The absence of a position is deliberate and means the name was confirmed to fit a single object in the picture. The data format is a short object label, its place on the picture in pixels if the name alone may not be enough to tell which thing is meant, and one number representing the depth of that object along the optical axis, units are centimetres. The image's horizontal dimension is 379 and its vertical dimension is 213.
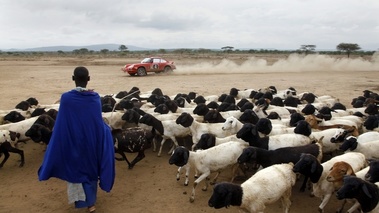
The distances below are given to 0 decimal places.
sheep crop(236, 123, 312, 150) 682
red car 2680
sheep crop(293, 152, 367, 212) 538
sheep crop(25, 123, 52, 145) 725
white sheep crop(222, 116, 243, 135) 784
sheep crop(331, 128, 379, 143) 723
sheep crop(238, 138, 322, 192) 621
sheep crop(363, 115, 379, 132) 825
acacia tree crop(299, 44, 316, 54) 7169
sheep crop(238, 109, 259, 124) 858
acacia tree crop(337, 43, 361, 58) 5794
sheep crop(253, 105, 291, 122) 927
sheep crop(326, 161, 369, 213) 531
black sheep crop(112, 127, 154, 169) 758
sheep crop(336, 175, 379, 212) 461
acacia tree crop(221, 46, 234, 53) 9394
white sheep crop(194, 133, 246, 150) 716
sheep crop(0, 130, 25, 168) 760
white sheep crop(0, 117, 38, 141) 843
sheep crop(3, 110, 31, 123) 928
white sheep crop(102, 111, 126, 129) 925
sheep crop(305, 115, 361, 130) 820
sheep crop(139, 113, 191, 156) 859
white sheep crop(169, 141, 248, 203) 649
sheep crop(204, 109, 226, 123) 885
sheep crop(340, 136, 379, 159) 659
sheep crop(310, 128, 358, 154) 744
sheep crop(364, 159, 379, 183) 520
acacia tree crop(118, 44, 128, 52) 9778
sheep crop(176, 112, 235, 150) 803
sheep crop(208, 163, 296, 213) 471
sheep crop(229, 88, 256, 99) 1352
